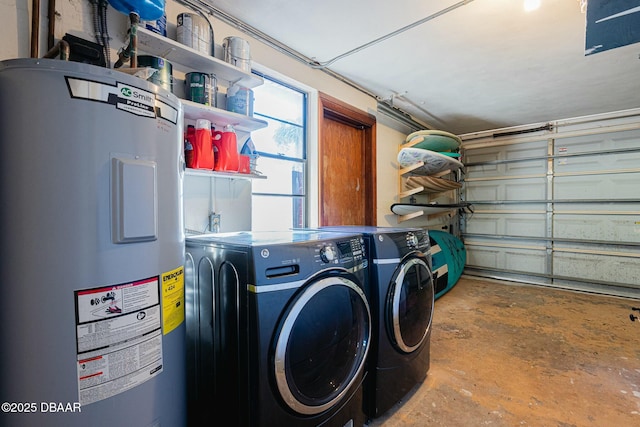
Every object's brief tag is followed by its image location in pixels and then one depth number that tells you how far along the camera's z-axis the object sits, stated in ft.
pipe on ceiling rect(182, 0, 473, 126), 5.87
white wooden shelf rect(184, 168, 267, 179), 5.18
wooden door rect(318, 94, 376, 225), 9.44
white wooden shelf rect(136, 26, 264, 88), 4.79
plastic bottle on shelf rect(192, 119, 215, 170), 5.27
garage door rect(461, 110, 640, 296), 12.76
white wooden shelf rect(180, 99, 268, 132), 5.21
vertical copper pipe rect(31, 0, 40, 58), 3.85
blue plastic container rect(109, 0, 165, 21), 4.13
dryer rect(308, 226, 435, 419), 5.01
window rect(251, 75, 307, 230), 7.69
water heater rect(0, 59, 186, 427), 2.47
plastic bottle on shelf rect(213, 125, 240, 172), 5.61
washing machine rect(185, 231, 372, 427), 3.36
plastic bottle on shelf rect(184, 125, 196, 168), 5.23
